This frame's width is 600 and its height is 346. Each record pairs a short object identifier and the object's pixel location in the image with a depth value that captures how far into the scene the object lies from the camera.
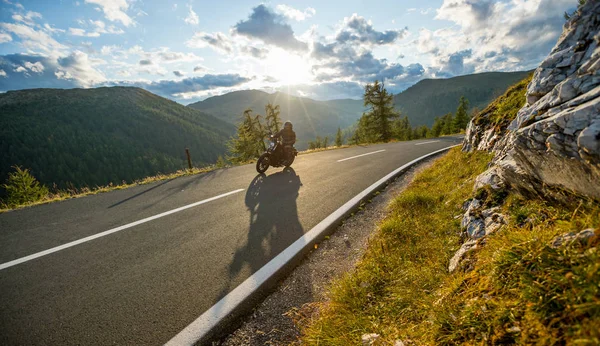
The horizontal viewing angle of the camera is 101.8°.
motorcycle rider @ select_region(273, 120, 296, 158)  9.57
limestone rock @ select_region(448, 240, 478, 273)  2.51
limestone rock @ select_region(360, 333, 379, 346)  2.03
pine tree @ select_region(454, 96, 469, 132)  44.31
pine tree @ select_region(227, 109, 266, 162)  33.66
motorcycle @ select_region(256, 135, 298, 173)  9.05
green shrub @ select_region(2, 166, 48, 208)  21.92
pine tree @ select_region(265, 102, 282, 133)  40.09
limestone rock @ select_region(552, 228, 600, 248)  1.53
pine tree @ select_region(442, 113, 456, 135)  47.92
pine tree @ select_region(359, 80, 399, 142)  35.84
